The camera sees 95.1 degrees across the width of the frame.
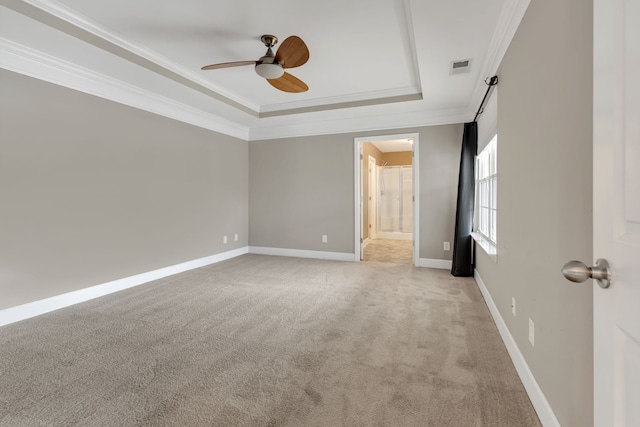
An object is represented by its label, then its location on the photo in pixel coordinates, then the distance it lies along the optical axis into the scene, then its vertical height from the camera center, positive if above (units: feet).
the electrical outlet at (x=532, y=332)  5.19 -2.22
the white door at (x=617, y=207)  1.89 +0.01
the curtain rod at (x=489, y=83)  8.19 +3.67
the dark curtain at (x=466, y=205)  12.62 +0.15
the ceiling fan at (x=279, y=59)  7.84 +4.32
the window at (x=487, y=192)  10.11 +0.65
